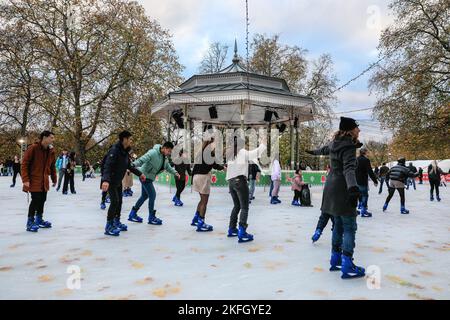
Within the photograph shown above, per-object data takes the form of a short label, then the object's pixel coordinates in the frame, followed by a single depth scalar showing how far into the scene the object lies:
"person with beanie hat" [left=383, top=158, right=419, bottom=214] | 9.38
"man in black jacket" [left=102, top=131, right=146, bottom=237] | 5.89
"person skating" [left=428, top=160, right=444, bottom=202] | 13.63
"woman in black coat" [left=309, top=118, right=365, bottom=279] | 3.75
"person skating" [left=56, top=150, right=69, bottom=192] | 14.07
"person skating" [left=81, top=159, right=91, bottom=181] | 26.64
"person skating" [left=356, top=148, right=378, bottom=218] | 8.68
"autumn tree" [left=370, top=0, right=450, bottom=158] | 23.34
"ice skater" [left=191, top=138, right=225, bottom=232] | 6.37
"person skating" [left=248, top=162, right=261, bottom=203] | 11.81
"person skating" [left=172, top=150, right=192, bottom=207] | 10.67
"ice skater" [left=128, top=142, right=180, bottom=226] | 7.02
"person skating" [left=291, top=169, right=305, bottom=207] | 11.01
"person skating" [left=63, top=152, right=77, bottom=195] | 13.48
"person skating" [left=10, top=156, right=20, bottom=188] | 17.68
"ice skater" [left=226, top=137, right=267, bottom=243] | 5.49
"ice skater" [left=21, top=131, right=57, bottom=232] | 6.09
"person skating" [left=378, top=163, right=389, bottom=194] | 15.77
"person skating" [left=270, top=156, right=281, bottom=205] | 11.15
